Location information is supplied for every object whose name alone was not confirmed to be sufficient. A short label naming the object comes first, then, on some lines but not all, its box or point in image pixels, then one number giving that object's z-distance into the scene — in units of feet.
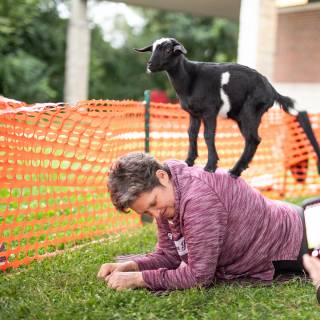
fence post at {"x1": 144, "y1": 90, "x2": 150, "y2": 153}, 19.06
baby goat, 8.93
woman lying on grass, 9.44
